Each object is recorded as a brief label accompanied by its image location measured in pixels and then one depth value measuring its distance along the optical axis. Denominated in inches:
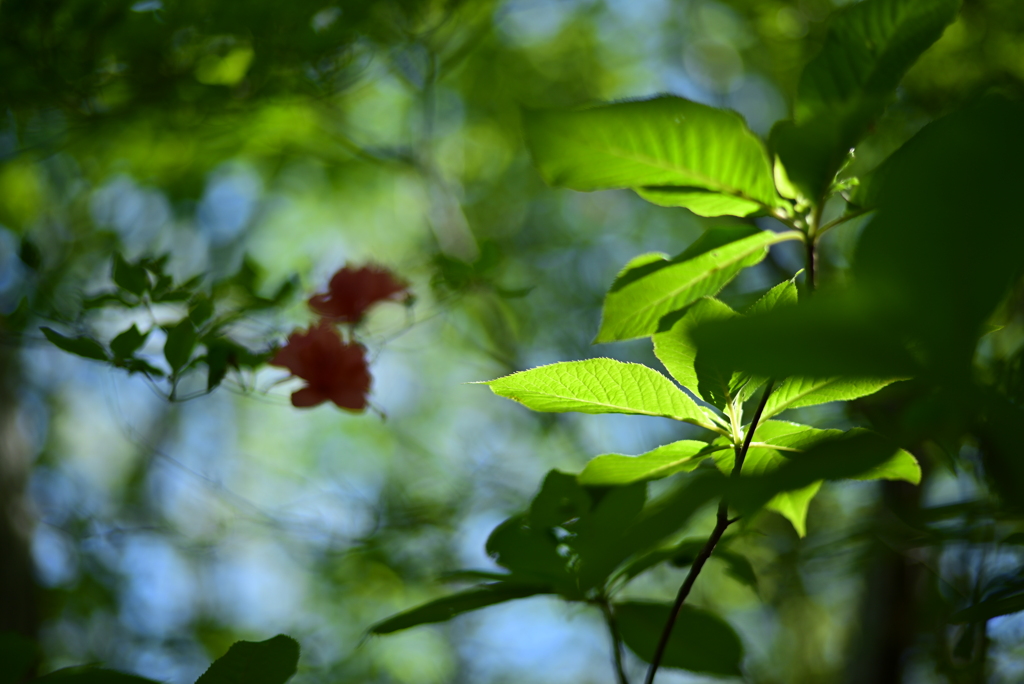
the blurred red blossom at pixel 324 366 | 50.1
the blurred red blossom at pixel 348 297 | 52.7
